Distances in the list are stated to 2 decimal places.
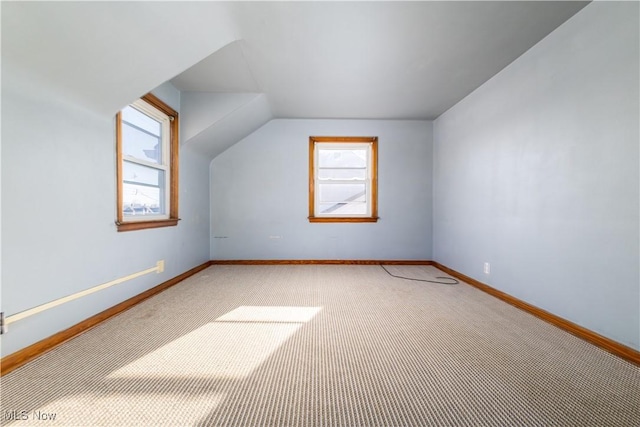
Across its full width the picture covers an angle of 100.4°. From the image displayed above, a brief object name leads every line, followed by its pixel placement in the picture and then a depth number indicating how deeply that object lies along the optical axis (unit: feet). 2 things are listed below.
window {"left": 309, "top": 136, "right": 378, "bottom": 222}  13.93
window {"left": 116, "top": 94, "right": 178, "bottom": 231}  7.66
